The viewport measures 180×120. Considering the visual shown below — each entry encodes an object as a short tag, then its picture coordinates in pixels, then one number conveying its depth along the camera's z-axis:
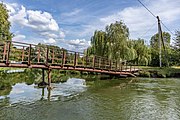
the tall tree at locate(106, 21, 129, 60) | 17.02
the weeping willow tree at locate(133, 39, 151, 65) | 22.11
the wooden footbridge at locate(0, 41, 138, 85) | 7.63
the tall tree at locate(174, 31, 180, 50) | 21.43
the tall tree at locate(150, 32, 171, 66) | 21.67
